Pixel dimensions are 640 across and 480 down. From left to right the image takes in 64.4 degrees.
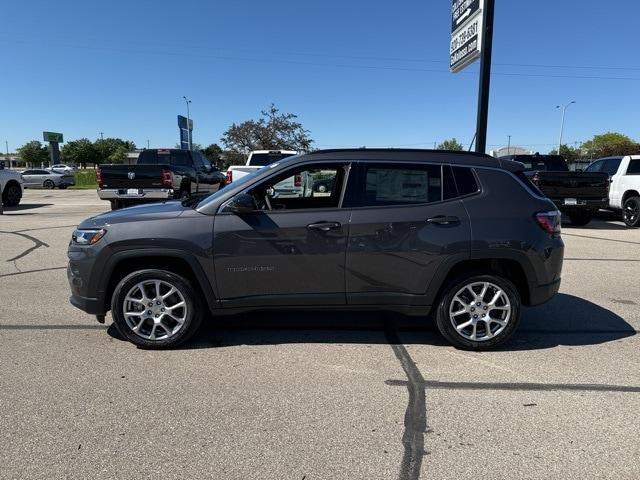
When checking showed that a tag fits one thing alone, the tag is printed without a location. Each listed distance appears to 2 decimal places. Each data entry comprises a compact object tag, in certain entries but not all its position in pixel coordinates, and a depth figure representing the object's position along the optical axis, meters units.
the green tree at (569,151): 96.22
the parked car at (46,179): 38.66
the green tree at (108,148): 111.35
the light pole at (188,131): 56.91
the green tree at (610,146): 55.23
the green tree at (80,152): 112.31
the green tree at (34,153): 116.81
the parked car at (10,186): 17.43
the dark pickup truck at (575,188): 13.34
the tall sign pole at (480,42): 12.54
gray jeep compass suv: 4.26
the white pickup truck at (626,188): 13.82
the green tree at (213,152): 70.19
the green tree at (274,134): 54.66
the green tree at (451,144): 113.40
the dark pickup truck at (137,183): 13.28
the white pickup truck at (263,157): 14.87
